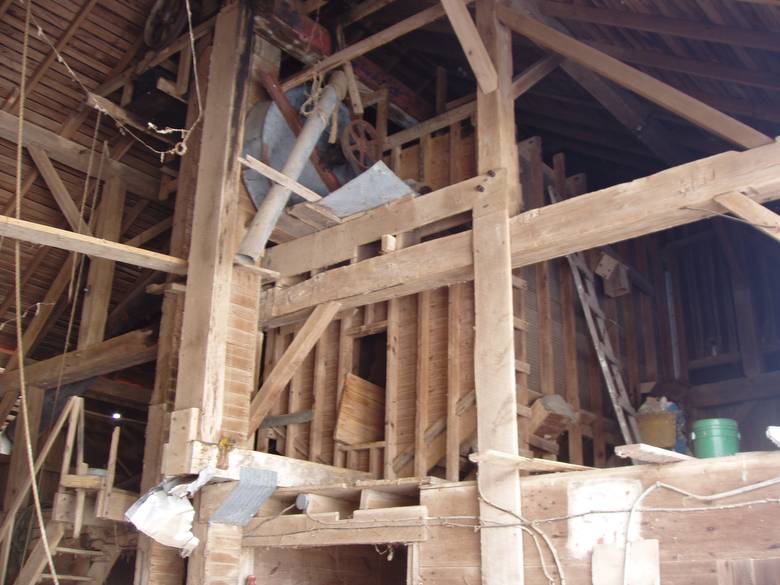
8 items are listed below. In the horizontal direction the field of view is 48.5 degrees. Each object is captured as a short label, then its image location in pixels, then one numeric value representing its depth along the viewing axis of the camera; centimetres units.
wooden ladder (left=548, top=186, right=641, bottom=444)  920
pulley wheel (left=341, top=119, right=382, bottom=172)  809
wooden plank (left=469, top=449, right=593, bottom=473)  535
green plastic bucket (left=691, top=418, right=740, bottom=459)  723
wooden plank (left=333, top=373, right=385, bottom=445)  795
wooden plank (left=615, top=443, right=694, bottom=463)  468
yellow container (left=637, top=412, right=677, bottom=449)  931
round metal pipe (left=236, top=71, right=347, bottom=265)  727
